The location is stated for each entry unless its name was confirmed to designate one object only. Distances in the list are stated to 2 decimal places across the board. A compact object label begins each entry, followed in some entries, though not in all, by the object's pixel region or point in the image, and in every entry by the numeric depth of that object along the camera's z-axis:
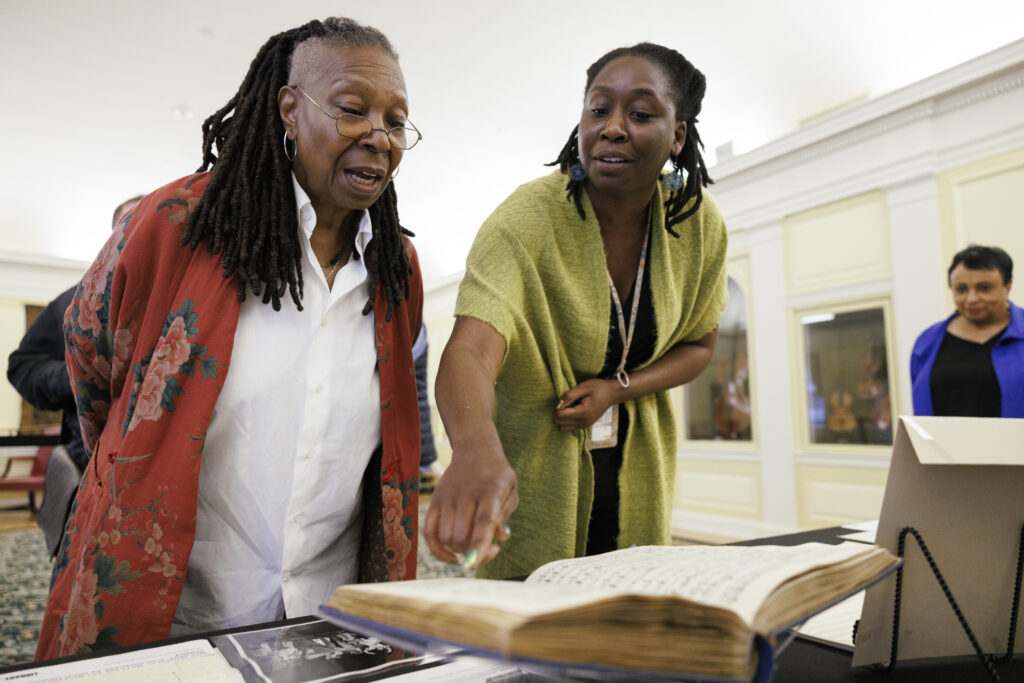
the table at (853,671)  0.65
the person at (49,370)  1.92
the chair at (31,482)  7.83
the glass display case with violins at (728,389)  6.41
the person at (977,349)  3.05
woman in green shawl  1.09
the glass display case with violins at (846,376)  5.34
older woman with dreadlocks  0.91
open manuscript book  0.33
